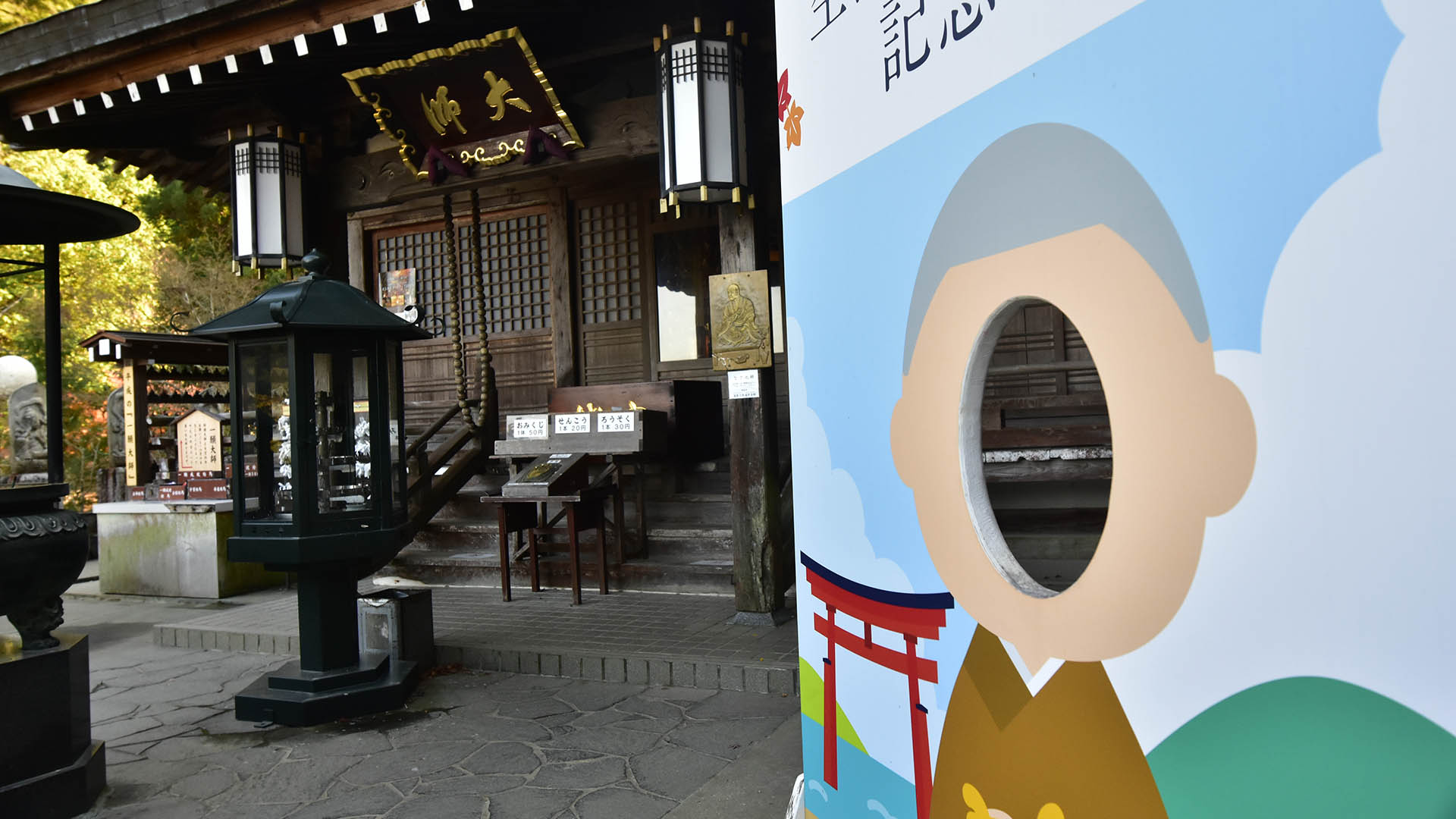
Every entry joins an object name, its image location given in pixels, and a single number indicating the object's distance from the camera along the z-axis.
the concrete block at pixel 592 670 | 6.01
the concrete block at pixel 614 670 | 5.94
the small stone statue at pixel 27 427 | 13.52
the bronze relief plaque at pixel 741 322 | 6.69
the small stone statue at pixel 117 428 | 12.97
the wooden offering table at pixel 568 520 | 7.63
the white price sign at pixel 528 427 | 8.39
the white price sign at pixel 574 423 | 8.14
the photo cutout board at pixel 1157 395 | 1.12
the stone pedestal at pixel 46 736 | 4.02
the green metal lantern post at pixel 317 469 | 5.40
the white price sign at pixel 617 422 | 7.93
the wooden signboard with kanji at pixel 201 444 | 9.62
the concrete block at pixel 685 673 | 5.78
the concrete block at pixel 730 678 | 5.65
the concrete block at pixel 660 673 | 5.84
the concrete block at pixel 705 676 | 5.72
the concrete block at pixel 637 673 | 5.89
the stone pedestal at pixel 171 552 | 9.23
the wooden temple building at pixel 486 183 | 7.19
